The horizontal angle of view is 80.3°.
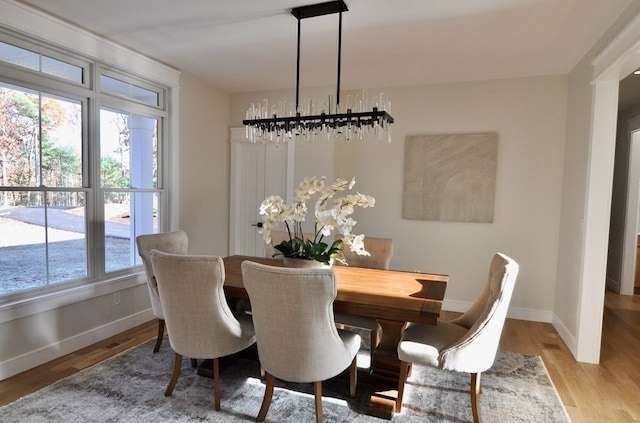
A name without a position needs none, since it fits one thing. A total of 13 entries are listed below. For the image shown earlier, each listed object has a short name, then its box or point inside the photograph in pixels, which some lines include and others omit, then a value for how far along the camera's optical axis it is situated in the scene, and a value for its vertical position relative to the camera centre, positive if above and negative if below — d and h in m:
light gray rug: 2.20 -1.30
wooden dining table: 2.09 -0.60
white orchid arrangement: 2.45 -0.16
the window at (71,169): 2.71 +0.15
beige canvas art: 4.07 +0.22
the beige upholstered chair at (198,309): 2.07 -0.68
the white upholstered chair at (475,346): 2.01 -0.84
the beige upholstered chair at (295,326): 1.82 -0.68
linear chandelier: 2.53 +0.52
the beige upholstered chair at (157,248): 2.80 -0.47
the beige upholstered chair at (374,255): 3.29 -0.53
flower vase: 2.52 -0.47
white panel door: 4.82 +0.11
